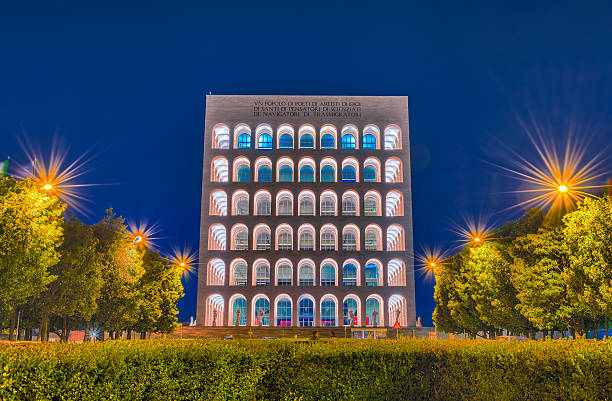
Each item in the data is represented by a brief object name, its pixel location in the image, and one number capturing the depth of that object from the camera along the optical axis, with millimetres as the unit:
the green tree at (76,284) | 32000
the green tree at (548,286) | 30344
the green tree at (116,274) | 36062
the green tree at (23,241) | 24766
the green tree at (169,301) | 51406
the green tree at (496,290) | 37625
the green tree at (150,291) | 44406
